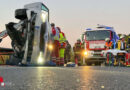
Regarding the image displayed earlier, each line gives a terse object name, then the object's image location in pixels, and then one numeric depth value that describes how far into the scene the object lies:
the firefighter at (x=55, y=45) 14.09
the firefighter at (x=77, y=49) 19.69
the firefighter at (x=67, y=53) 16.33
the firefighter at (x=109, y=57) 17.39
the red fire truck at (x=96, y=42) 19.77
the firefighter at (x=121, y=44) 18.08
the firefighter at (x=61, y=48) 14.53
